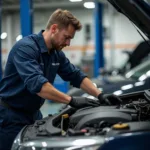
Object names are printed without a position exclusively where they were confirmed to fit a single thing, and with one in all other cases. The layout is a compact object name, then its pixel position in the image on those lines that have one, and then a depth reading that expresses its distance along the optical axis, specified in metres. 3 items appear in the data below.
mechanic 2.79
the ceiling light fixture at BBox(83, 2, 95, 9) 13.13
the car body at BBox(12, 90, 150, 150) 2.02
